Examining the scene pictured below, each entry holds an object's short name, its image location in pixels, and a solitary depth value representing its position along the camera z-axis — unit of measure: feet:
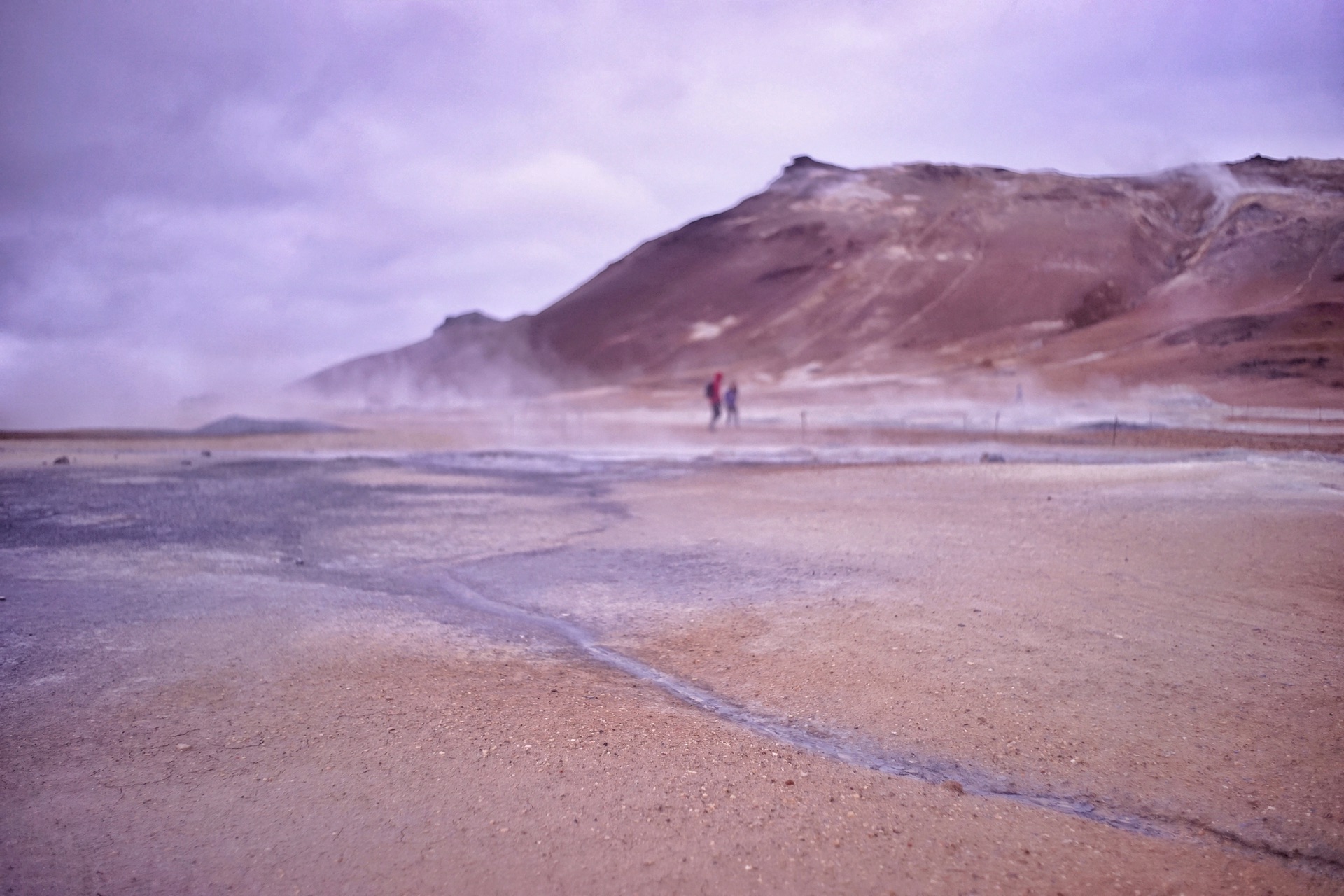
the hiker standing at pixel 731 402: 105.19
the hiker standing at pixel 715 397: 100.11
